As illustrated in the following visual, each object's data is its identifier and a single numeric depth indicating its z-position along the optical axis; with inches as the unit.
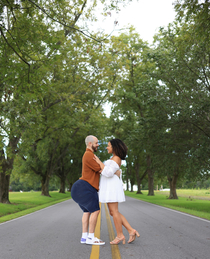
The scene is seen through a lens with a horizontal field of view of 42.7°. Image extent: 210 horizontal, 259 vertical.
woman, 213.3
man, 221.9
